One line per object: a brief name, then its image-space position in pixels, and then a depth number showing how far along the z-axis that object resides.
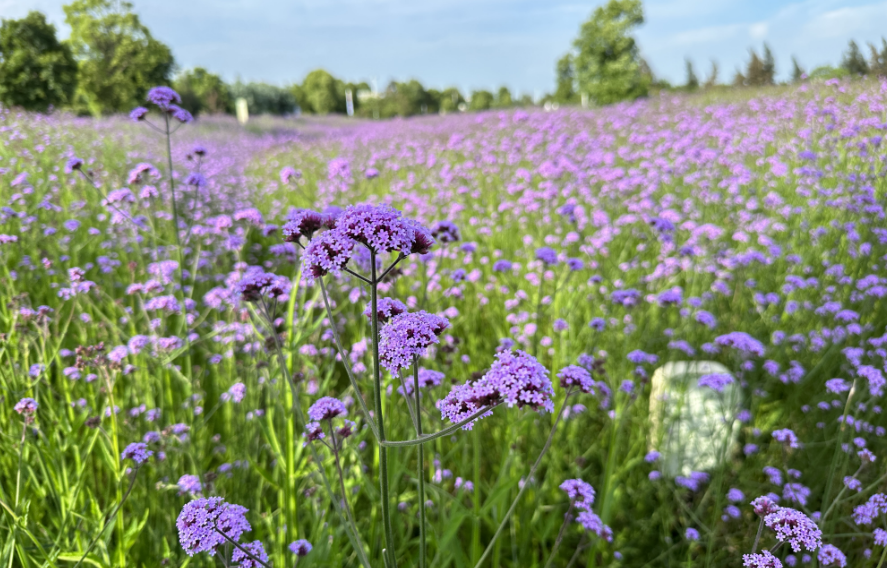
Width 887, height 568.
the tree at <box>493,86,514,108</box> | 71.09
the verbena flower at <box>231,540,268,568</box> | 0.41
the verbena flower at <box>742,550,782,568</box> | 0.39
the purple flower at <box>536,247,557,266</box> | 0.78
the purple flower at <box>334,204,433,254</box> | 0.36
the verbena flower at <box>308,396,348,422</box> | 0.46
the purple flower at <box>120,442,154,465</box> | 0.49
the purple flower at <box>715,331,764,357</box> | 0.73
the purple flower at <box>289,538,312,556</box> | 0.50
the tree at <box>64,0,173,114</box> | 15.90
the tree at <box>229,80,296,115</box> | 38.96
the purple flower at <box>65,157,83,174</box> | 0.82
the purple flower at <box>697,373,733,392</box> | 0.69
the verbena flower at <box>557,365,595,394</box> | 0.44
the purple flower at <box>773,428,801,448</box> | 0.61
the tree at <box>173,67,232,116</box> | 27.46
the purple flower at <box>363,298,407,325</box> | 0.43
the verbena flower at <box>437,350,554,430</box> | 0.34
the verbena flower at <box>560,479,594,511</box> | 0.51
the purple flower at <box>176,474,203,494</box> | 0.53
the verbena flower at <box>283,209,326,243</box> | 0.43
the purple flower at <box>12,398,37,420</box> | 0.53
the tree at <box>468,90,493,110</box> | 72.85
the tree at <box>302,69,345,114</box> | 54.26
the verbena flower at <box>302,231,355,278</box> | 0.36
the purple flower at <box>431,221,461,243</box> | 0.66
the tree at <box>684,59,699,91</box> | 35.32
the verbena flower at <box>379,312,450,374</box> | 0.37
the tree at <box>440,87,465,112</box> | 73.47
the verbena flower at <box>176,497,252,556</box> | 0.38
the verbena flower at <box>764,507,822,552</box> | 0.38
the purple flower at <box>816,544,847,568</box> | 0.45
